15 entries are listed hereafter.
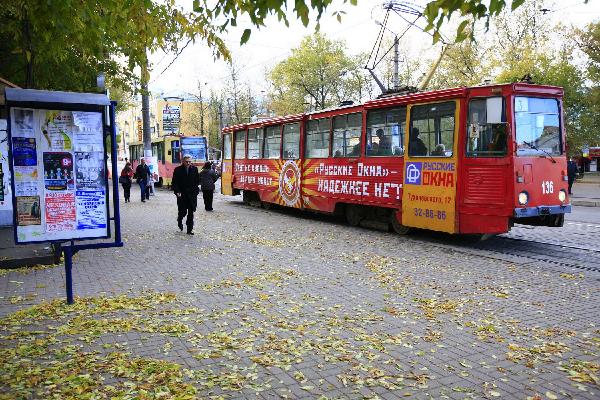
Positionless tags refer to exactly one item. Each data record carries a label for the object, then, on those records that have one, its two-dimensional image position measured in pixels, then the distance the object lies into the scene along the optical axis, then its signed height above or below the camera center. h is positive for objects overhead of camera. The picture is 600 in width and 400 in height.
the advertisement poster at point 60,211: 6.16 -0.44
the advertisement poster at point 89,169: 6.28 +0.06
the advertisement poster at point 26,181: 5.94 -0.06
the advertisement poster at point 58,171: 6.09 +0.04
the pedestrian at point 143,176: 22.62 -0.12
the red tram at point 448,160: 9.90 +0.17
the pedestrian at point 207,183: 18.53 -0.39
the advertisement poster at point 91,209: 6.34 -0.42
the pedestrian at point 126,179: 22.47 -0.23
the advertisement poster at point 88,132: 6.20 +0.51
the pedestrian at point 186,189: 12.53 -0.40
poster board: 5.96 +0.00
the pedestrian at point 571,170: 24.48 -0.21
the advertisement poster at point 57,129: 6.03 +0.53
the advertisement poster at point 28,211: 6.02 -0.41
